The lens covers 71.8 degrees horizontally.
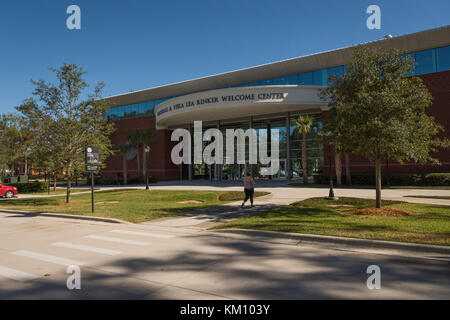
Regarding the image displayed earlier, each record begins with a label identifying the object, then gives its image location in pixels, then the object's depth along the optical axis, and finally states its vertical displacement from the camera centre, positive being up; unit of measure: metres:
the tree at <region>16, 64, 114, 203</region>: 18.00 +2.54
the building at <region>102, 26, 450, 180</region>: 28.34 +6.26
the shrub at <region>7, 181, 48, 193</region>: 33.44 -2.08
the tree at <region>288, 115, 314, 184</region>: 29.39 +3.23
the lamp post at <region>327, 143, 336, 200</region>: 16.98 -1.92
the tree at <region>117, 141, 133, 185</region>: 42.47 +2.25
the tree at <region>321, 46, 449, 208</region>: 11.13 +1.84
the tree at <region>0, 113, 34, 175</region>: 43.12 +4.07
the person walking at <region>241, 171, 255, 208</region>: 14.55 -1.03
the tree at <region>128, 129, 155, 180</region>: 41.34 +3.75
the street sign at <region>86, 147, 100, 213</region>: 13.63 +0.36
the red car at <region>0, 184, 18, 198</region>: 25.67 -1.99
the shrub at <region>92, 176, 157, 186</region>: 42.28 -2.16
